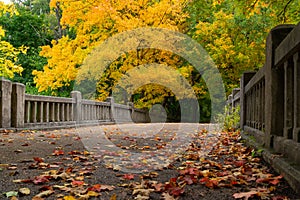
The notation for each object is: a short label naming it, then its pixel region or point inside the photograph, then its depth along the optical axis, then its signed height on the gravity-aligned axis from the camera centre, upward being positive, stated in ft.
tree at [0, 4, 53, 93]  105.81 +22.17
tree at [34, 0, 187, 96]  58.65 +14.70
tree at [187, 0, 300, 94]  65.05 +13.39
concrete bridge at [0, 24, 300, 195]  10.16 -0.02
